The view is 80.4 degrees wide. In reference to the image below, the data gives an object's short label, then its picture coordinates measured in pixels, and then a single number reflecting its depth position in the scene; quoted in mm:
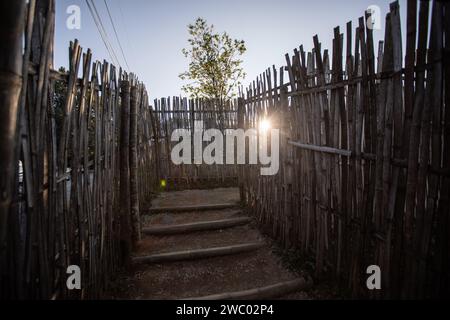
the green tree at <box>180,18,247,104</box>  12477
